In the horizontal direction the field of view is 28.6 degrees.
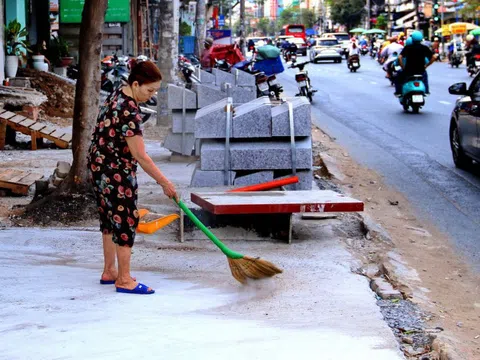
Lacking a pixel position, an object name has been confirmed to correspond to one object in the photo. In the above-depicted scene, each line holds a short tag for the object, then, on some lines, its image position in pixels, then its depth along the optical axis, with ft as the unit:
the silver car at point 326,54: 196.65
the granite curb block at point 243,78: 63.17
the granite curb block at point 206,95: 41.81
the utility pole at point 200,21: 133.28
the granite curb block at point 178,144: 43.21
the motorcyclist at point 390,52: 98.86
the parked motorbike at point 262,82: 61.87
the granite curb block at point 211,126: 29.81
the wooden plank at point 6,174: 32.80
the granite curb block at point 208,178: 29.86
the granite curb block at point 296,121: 29.60
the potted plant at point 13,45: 64.54
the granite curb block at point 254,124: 29.66
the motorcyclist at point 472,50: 126.62
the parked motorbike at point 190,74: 62.66
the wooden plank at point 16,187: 32.32
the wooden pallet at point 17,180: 32.35
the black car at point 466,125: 38.93
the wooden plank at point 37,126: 45.55
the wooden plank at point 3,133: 45.26
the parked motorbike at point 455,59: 163.28
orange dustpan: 21.56
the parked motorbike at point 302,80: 80.18
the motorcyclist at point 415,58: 71.71
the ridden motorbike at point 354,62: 146.82
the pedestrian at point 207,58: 97.40
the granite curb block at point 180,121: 42.45
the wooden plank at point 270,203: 24.85
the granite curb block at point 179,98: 41.96
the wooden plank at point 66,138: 46.06
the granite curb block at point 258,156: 29.43
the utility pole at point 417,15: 310.57
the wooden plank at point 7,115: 44.81
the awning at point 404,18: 353.92
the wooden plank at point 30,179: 32.69
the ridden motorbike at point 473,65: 124.98
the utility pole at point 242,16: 221.70
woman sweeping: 18.95
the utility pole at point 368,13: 369.50
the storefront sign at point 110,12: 86.12
